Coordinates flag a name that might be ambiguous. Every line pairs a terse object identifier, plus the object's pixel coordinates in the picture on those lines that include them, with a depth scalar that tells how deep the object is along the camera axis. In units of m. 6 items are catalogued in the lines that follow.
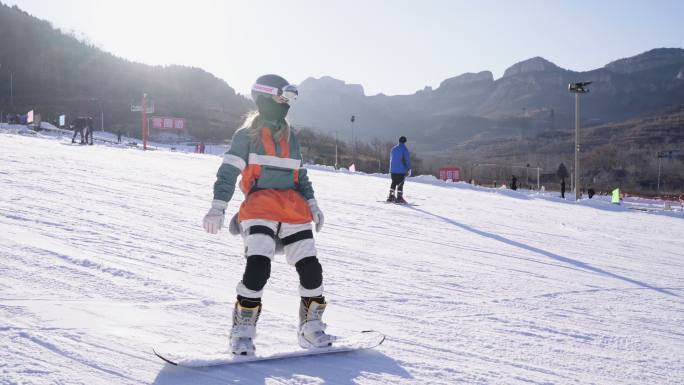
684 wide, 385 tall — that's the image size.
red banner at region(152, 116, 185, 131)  52.97
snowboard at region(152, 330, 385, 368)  2.61
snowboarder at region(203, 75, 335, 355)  2.87
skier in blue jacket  13.01
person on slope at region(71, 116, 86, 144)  24.87
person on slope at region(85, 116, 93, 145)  25.00
